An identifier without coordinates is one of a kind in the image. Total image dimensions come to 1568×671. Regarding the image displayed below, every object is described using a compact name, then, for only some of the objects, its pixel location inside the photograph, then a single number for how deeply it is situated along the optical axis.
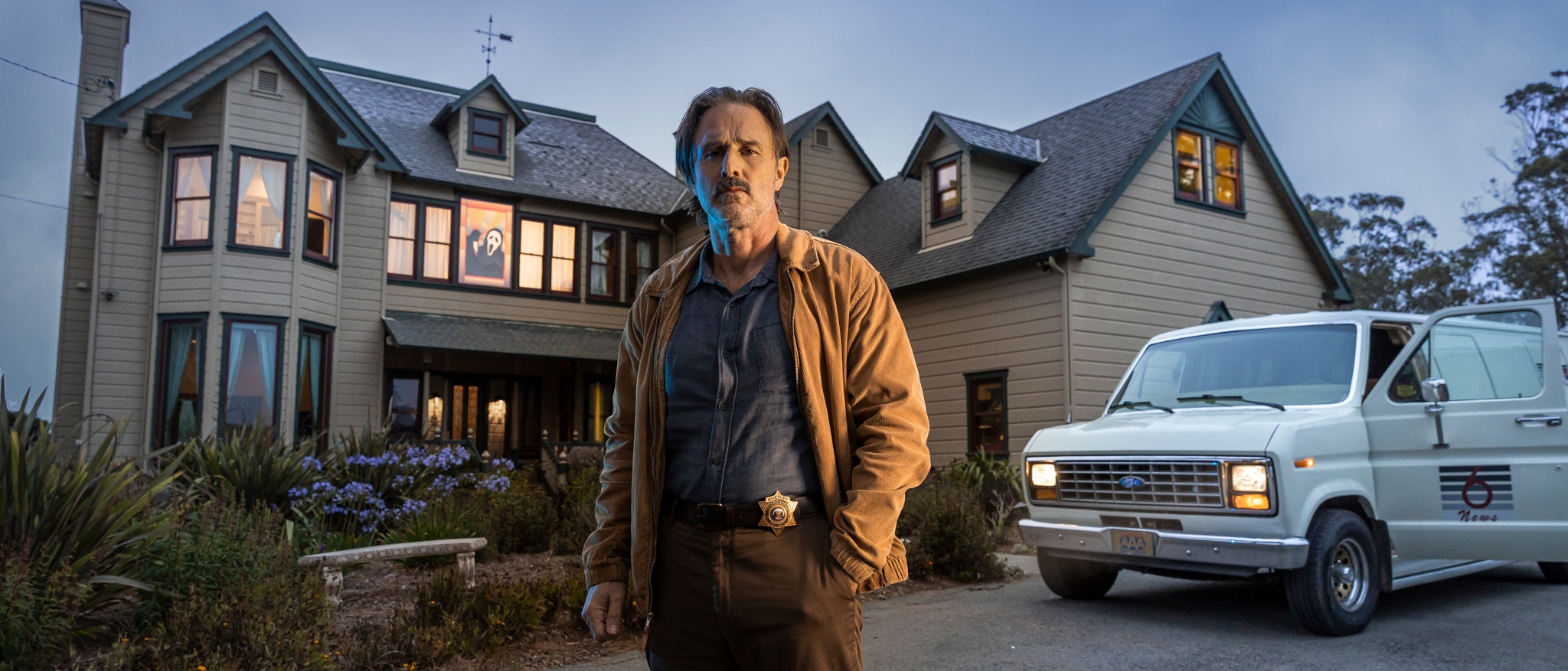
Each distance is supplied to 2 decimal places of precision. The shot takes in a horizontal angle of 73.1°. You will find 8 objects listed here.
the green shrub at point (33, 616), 4.94
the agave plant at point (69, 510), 5.62
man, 2.26
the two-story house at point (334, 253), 15.01
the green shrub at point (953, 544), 8.91
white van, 6.28
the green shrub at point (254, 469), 9.06
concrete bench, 6.70
